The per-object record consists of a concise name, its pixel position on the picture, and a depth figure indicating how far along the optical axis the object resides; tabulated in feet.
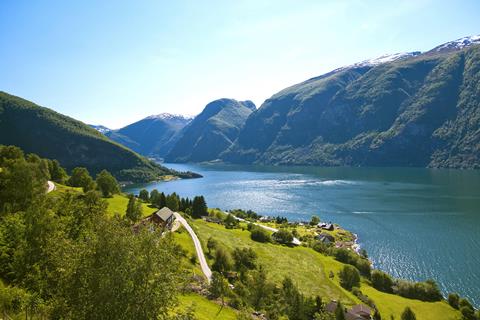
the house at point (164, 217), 250.57
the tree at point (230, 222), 361.71
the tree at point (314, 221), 456.04
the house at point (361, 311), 198.80
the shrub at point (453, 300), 242.37
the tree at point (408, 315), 205.10
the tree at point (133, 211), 237.98
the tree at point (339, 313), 181.47
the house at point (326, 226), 434.55
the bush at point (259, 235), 327.06
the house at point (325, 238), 373.36
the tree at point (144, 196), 443.24
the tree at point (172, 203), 349.00
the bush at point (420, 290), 253.03
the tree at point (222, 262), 208.73
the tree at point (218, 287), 155.33
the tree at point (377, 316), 205.89
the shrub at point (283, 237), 343.05
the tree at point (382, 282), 268.00
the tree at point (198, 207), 386.73
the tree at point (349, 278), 257.96
